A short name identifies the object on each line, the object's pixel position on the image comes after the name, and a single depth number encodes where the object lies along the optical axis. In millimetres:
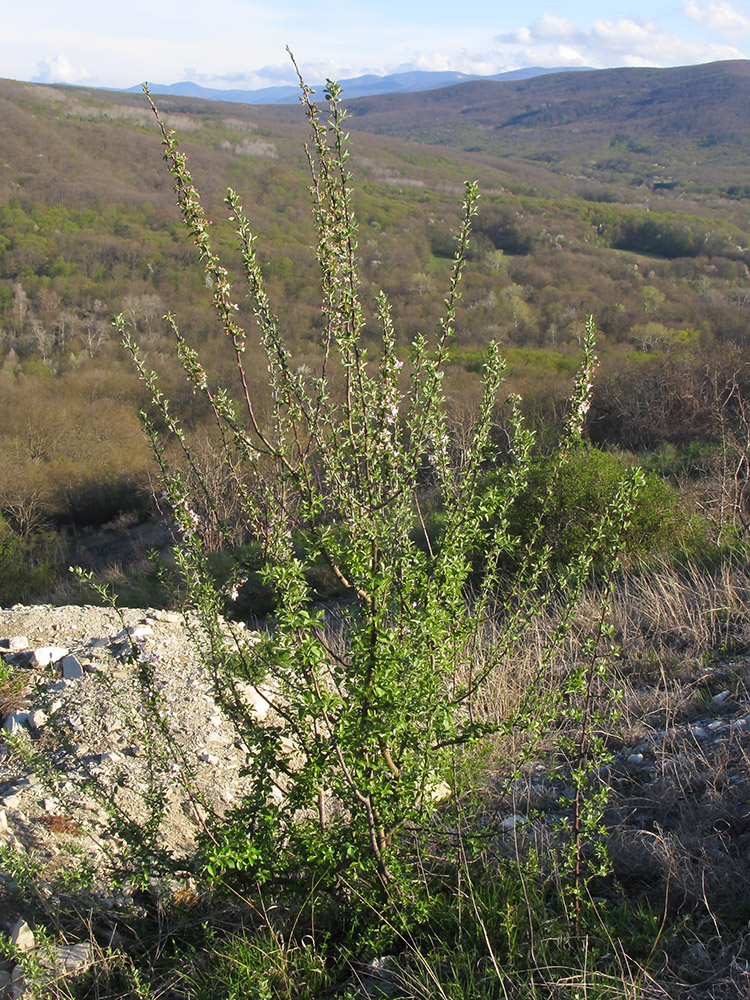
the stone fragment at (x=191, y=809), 2942
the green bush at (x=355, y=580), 2453
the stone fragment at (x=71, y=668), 5547
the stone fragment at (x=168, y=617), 6914
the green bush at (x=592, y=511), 8148
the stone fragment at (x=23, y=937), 2855
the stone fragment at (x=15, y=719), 4791
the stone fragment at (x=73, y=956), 2764
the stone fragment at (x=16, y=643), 6227
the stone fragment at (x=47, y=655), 5871
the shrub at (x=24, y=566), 16188
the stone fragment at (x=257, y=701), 5191
